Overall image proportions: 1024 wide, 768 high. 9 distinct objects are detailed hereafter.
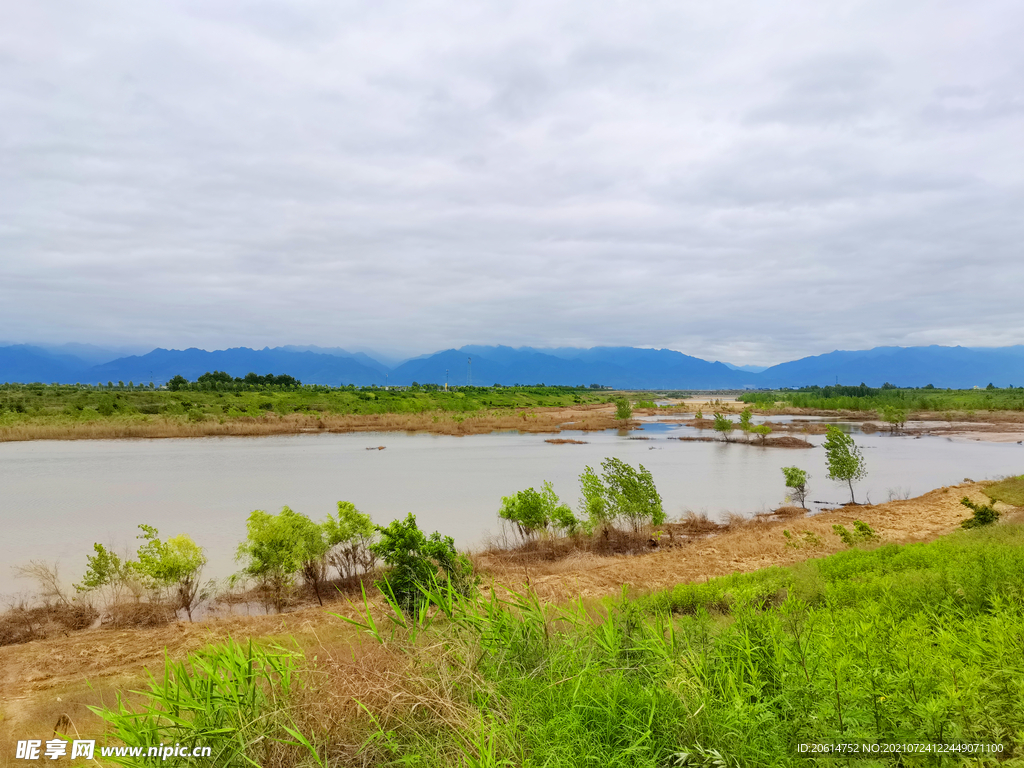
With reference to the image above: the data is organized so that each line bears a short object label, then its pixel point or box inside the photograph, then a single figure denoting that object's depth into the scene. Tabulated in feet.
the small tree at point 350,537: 48.14
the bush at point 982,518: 45.52
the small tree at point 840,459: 79.00
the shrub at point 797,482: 80.12
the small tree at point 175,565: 42.39
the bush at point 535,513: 59.88
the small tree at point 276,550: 43.88
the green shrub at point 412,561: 33.09
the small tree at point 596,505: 62.69
